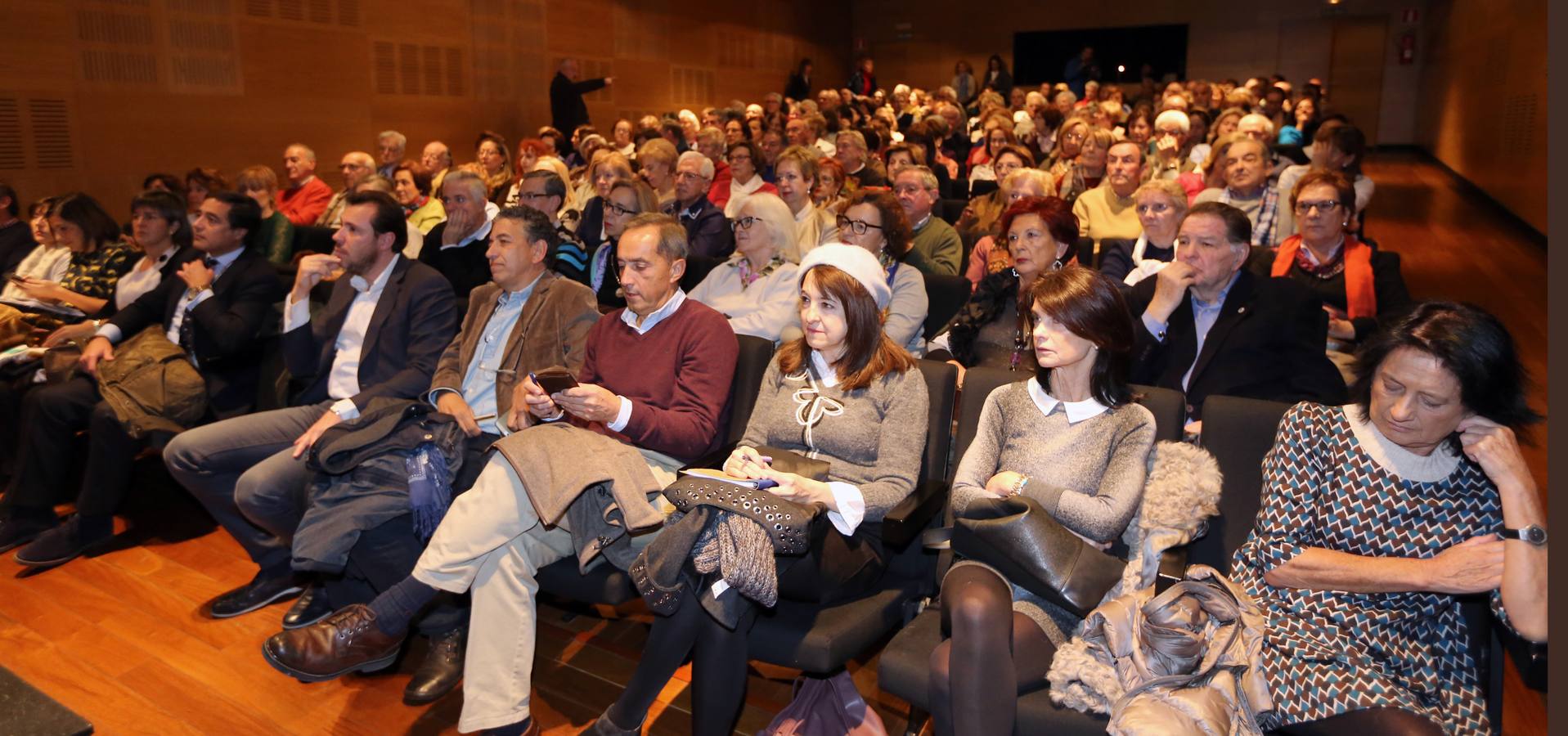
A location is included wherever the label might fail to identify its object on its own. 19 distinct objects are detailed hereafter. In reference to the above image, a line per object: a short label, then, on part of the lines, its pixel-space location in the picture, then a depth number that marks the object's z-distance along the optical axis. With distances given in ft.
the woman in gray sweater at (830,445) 7.30
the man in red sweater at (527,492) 8.00
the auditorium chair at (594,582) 7.96
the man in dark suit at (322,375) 10.25
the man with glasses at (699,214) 17.84
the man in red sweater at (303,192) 23.07
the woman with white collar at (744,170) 22.34
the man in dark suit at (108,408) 12.00
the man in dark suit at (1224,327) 8.64
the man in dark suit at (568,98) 35.65
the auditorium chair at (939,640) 6.11
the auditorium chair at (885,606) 7.03
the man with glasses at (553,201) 14.75
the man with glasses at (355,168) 23.16
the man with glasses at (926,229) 15.08
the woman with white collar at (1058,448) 6.48
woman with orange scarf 11.17
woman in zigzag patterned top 5.74
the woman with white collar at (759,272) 12.34
